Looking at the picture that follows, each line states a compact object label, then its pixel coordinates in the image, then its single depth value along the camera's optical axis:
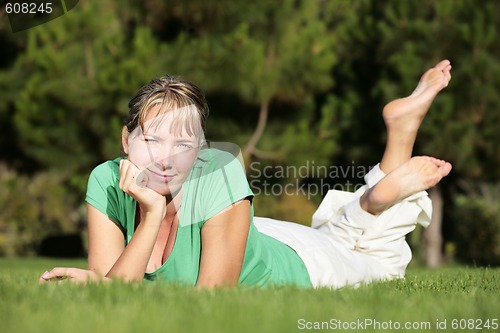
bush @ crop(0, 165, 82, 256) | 15.05
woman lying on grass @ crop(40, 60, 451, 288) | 3.19
